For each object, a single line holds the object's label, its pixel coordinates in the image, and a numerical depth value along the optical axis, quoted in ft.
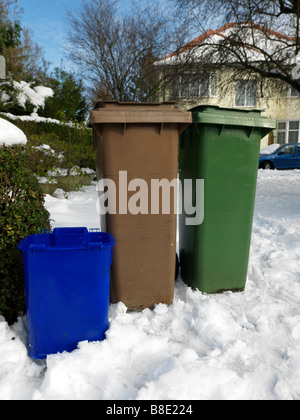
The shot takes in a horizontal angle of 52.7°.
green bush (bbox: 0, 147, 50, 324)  7.06
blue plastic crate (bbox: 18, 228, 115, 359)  6.14
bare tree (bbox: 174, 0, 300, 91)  22.70
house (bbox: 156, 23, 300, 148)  23.86
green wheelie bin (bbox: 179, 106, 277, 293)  8.31
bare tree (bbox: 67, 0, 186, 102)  42.98
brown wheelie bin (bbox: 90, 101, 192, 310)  7.36
